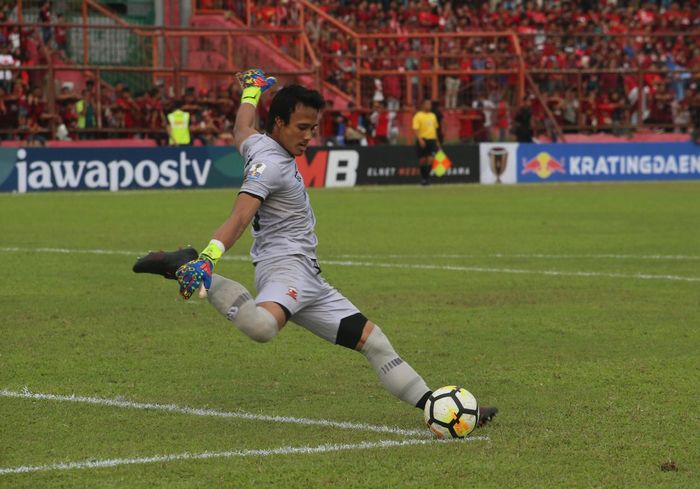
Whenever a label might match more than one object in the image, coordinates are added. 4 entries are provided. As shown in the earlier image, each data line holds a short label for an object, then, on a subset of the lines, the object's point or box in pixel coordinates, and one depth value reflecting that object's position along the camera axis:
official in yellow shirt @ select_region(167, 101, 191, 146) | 60.50
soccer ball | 12.94
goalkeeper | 12.55
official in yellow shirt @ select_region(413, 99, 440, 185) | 59.84
